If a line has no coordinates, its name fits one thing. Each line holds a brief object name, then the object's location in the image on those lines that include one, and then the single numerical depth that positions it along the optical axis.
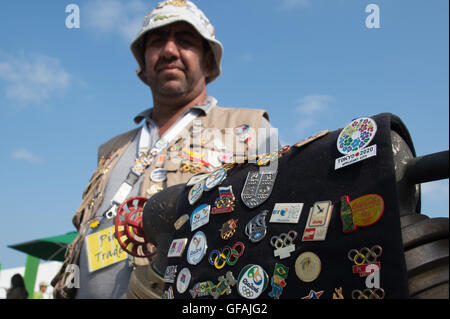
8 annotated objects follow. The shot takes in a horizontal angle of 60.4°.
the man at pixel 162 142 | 1.69
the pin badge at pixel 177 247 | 0.89
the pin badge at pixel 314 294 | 0.61
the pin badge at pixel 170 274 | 0.88
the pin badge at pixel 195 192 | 0.93
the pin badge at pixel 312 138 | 0.75
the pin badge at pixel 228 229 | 0.80
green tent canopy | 5.65
